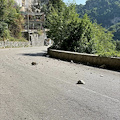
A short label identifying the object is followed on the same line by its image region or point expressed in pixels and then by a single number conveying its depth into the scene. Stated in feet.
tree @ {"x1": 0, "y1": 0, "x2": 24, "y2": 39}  111.49
